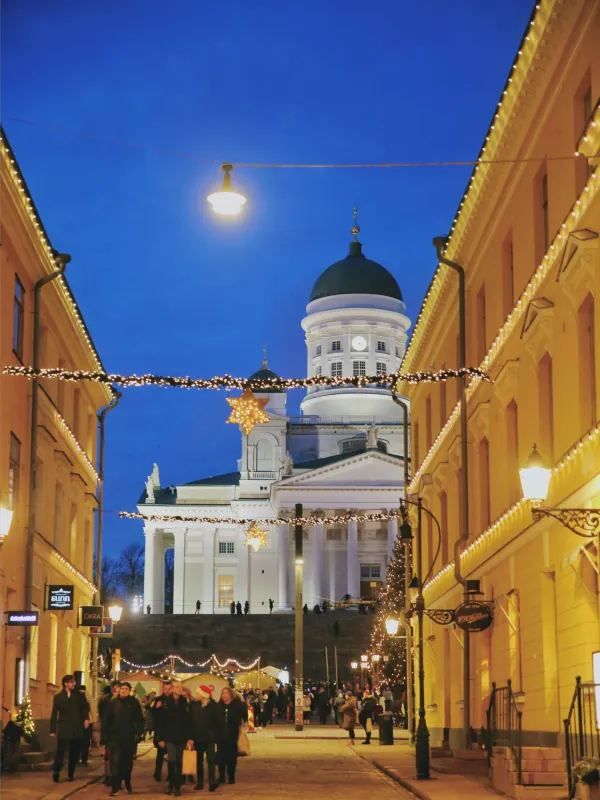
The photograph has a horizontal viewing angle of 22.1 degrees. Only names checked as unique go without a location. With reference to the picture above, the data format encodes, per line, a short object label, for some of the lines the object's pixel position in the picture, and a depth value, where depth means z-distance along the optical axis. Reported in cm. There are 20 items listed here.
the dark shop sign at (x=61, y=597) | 3328
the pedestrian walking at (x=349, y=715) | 4391
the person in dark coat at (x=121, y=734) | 2233
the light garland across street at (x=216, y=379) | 2719
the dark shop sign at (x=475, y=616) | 2777
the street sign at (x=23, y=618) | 2769
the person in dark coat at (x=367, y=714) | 4303
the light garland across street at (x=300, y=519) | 4978
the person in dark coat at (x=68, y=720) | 2486
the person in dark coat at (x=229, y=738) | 2469
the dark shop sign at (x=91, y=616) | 3859
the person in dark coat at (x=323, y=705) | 6412
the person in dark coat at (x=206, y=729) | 2350
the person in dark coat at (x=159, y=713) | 2348
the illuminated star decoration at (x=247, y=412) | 3256
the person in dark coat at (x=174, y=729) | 2253
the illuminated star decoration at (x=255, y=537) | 7231
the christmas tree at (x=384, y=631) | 5906
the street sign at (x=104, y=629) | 3922
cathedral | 11131
